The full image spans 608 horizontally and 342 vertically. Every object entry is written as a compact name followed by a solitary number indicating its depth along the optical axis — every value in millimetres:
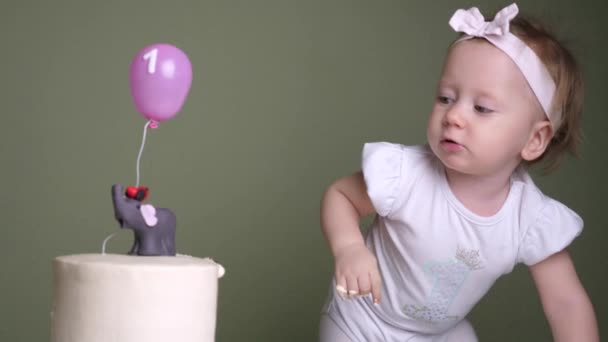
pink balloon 1215
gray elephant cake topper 1199
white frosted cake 1152
